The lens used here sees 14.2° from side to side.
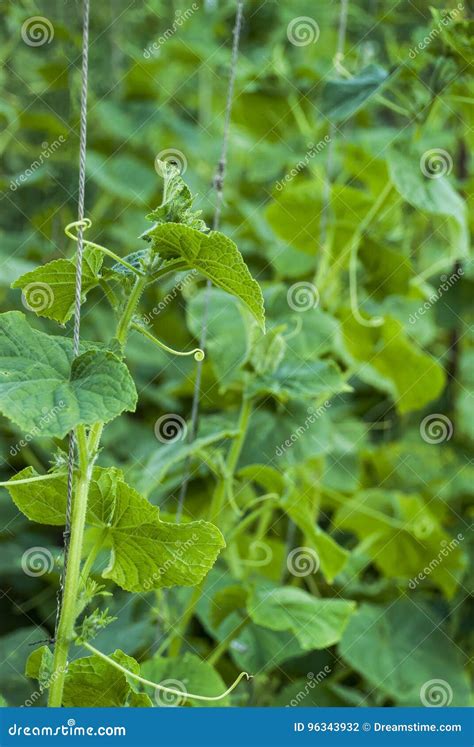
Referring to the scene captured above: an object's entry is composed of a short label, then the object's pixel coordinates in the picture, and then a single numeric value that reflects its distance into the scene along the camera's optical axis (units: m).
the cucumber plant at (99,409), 1.29
